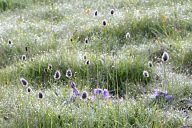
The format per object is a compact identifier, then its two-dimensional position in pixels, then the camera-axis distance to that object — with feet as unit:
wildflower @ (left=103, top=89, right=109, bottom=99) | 21.80
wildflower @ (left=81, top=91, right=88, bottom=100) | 20.20
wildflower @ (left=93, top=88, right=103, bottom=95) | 21.83
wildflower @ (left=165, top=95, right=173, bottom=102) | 22.90
